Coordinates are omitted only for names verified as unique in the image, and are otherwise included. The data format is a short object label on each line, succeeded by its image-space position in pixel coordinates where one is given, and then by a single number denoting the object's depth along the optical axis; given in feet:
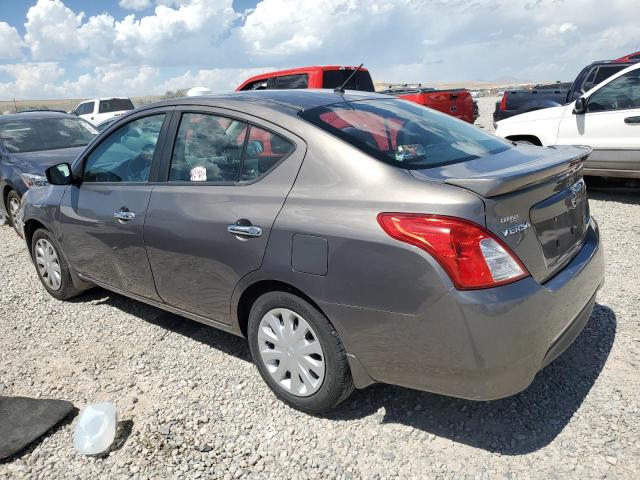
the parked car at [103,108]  66.08
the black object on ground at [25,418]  9.37
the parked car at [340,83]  31.45
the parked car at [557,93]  30.17
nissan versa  7.27
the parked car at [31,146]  22.82
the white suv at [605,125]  21.21
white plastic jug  9.03
